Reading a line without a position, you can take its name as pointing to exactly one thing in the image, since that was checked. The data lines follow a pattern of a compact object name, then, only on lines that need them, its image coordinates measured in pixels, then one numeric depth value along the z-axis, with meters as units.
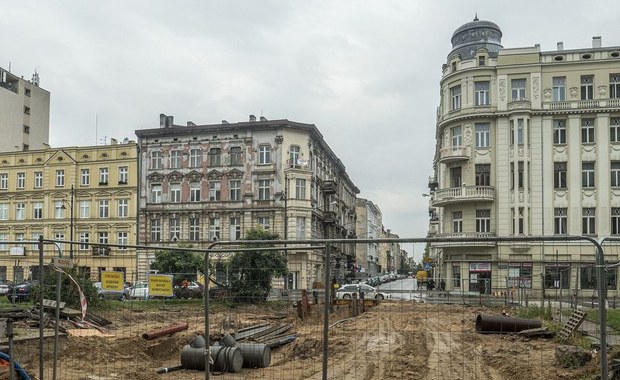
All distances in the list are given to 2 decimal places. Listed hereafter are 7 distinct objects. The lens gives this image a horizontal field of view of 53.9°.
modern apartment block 70.94
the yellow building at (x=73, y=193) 56.69
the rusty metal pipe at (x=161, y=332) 16.89
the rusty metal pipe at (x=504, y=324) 14.78
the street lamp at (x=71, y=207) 53.36
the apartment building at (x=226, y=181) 53.44
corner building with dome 43.59
